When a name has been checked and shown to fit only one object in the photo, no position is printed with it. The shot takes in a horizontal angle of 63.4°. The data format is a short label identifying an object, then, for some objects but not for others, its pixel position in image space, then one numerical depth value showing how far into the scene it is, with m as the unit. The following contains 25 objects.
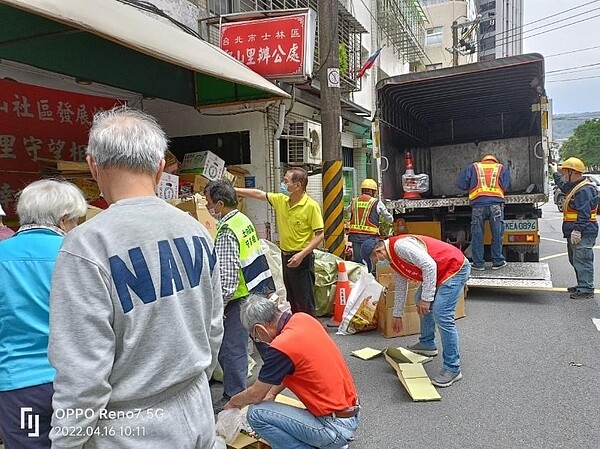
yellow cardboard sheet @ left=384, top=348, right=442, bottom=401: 3.62
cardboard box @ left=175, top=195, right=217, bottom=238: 4.28
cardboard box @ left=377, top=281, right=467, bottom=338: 5.00
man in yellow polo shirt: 4.72
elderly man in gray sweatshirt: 1.21
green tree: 49.81
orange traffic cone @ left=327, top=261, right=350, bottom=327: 5.50
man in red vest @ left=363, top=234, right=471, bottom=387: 3.81
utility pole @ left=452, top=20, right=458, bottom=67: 18.32
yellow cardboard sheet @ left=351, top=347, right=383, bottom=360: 4.50
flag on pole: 10.68
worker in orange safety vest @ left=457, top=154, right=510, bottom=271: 6.25
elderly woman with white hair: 1.84
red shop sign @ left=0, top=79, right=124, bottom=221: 4.62
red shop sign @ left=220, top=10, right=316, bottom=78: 5.91
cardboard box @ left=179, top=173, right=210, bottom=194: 5.80
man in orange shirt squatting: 2.48
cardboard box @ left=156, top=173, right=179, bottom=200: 4.78
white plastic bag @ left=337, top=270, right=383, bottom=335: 5.07
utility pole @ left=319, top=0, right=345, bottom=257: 6.26
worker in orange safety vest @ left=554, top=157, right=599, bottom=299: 5.98
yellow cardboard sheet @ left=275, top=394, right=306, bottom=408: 2.92
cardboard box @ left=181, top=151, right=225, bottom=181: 6.04
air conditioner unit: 7.89
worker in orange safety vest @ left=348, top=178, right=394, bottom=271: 6.44
